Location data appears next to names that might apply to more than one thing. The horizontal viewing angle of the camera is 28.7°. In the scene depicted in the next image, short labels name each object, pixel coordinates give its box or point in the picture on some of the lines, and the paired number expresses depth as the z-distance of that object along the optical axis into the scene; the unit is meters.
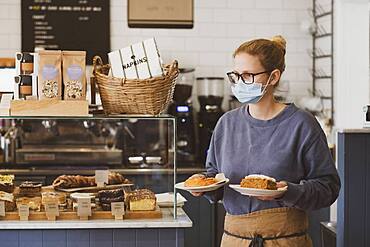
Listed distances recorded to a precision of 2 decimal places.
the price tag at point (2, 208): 3.04
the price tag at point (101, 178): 3.49
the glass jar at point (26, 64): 3.07
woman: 2.62
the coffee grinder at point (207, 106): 5.86
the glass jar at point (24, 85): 3.04
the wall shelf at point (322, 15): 5.84
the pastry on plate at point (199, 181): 2.69
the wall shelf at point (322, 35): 5.87
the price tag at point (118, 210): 3.04
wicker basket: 2.98
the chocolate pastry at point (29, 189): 3.34
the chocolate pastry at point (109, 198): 3.09
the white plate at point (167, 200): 3.36
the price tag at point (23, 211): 3.02
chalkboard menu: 6.05
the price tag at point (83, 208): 3.02
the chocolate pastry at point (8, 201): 3.09
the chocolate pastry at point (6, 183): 3.33
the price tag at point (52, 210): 3.03
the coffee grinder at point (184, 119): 5.85
